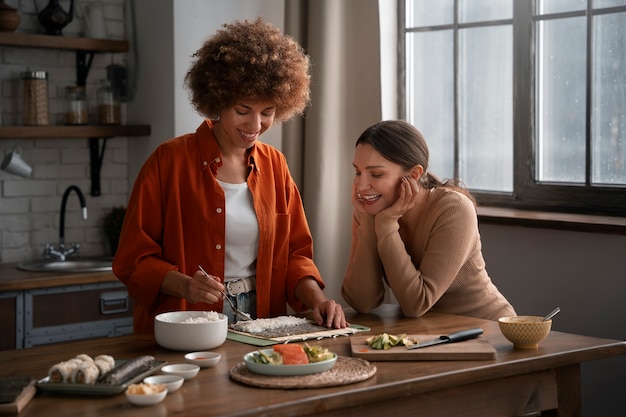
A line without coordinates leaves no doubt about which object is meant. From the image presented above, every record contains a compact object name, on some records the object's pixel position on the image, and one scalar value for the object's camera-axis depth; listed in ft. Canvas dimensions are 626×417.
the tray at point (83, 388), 5.77
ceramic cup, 13.39
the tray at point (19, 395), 5.41
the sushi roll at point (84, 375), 5.84
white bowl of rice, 6.87
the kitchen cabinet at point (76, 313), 12.22
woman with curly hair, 8.50
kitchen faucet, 13.82
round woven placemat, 5.94
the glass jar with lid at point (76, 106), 13.91
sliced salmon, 6.20
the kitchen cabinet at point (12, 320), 11.96
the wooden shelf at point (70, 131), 13.05
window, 11.30
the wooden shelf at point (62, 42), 13.00
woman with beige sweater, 8.46
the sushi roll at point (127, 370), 5.86
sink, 12.89
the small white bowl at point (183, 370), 6.11
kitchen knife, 6.95
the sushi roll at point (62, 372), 5.88
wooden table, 5.58
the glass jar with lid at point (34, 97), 13.44
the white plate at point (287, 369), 6.13
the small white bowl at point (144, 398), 5.50
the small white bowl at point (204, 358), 6.49
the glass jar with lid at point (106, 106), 14.16
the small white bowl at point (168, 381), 5.81
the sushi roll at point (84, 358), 6.04
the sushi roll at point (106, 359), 6.08
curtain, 13.32
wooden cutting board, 6.68
